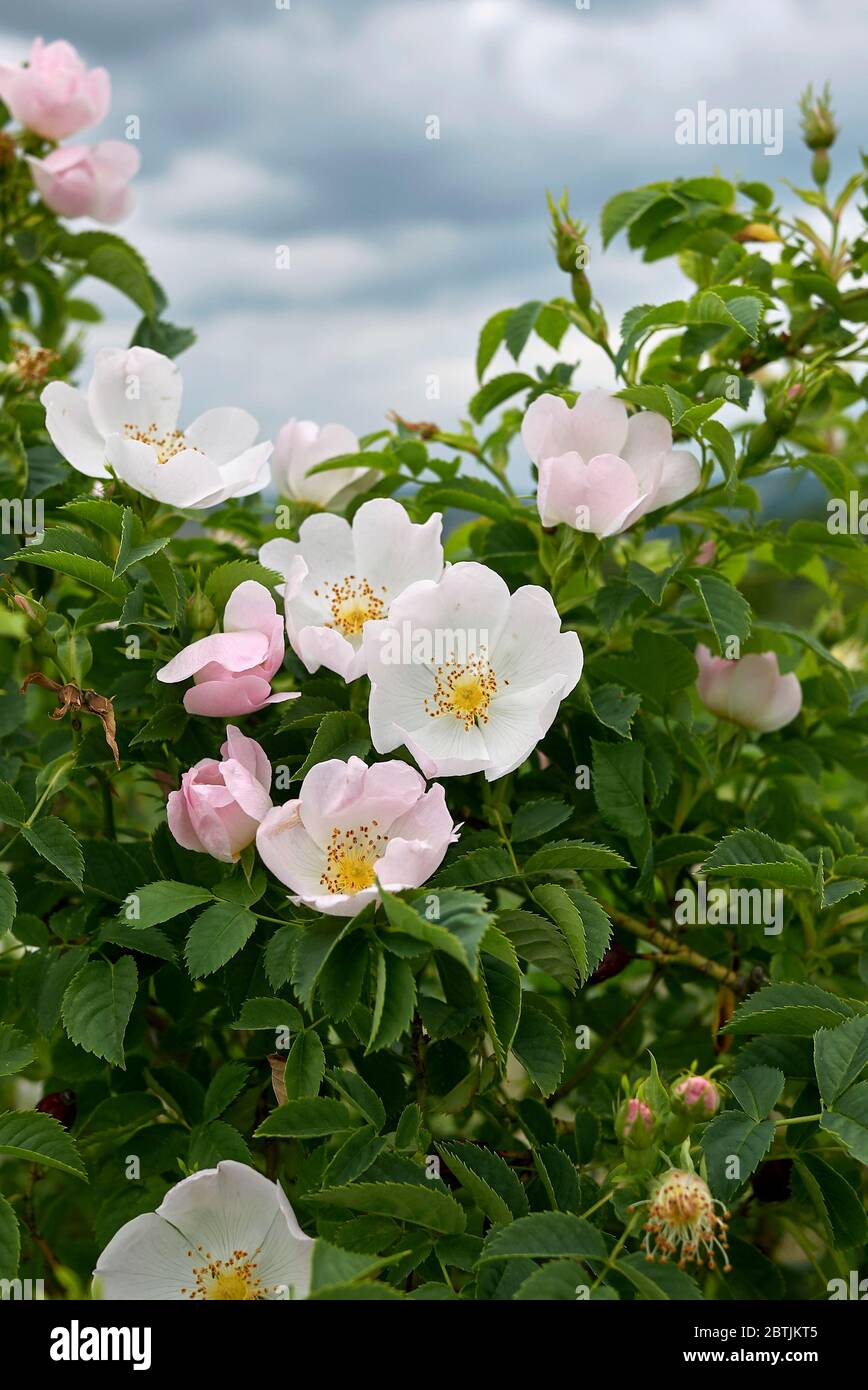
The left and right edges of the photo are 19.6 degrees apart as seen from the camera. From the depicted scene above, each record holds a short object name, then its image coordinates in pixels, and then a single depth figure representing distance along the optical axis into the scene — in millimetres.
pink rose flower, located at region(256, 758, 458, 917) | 543
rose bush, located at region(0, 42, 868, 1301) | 542
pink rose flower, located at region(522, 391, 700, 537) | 584
